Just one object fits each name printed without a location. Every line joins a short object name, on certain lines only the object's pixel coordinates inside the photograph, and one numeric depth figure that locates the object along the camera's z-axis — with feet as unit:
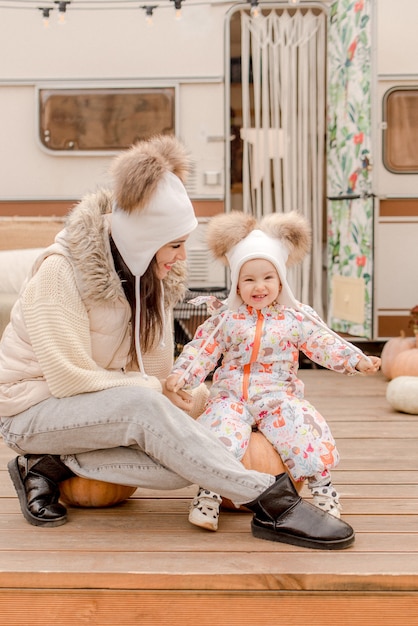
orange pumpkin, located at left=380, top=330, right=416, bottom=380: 18.37
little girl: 9.62
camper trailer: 20.35
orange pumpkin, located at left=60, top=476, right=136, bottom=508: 9.50
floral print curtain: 18.99
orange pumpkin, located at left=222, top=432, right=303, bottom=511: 9.52
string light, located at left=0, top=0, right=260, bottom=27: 20.16
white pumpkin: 14.96
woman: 8.52
